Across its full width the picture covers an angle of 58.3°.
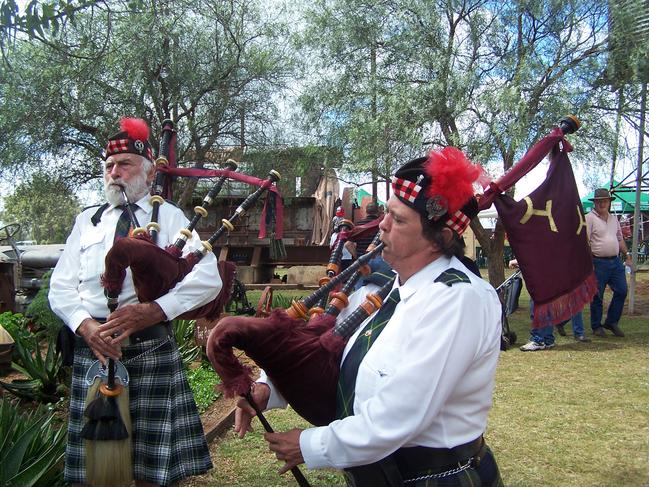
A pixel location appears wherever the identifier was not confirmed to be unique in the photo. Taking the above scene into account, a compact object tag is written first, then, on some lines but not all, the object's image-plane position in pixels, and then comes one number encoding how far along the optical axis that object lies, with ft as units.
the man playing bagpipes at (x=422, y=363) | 4.29
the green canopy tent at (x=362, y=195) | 60.09
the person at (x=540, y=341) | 21.31
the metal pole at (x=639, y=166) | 25.72
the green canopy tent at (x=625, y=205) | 50.18
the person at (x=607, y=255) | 22.66
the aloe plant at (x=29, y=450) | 8.13
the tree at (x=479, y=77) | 26.55
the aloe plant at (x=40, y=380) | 14.47
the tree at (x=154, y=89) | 26.76
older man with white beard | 7.79
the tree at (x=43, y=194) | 31.86
